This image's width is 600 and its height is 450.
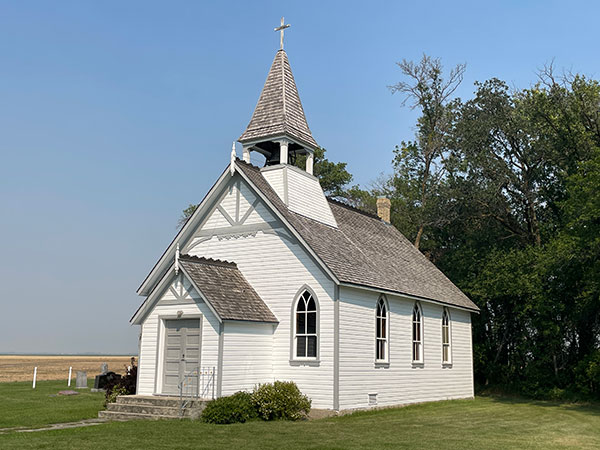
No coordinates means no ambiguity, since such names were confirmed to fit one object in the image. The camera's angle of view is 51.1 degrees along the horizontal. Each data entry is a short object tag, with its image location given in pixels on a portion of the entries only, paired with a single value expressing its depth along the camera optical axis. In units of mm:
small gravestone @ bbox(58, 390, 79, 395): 27928
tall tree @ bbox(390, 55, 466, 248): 37406
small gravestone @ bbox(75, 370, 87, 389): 31938
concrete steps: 17719
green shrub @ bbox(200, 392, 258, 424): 17172
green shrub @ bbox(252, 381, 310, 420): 18203
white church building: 19297
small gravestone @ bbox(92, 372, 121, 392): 29969
